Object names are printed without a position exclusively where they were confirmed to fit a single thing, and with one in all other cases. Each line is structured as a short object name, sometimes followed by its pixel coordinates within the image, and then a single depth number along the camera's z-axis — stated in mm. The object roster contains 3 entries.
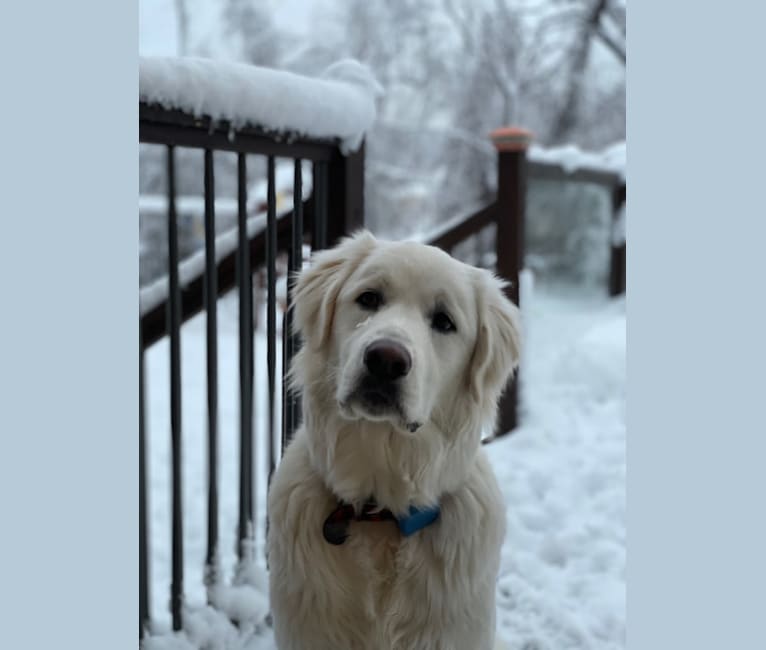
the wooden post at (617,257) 7527
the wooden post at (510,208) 4133
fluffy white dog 1634
